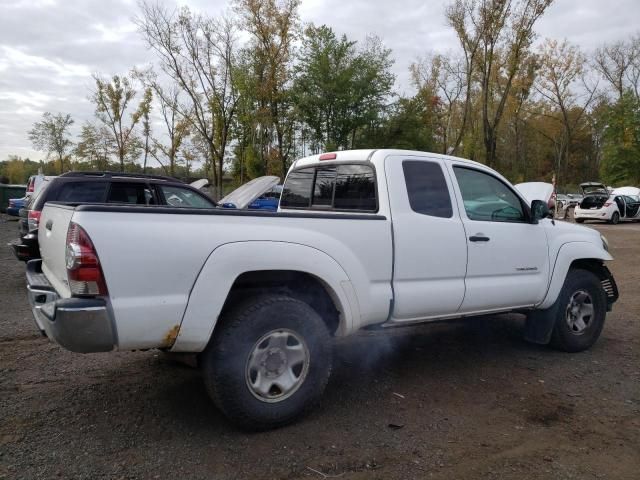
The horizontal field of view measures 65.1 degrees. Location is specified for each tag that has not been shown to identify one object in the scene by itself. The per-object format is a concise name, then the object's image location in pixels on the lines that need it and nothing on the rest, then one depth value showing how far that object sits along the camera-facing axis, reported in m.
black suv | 7.41
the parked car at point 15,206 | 20.67
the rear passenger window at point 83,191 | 7.44
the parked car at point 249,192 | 7.16
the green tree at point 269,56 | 24.77
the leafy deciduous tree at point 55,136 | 46.25
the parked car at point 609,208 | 24.12
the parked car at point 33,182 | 18.83
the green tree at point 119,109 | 38.22
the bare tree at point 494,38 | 24.27
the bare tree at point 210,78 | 23.36
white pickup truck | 2.80
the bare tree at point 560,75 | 41.22
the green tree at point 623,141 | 45.44
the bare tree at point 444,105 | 40.91
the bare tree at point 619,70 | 47.16
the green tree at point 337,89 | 29.03
